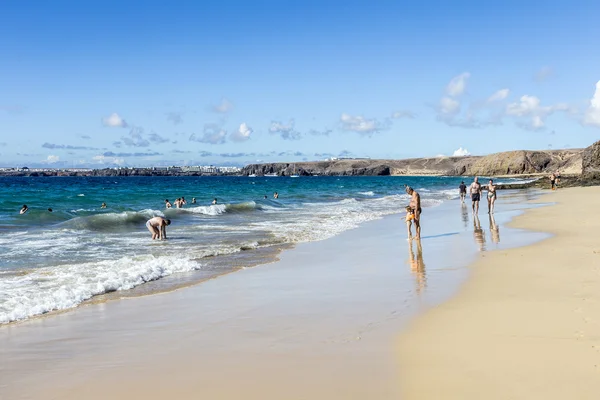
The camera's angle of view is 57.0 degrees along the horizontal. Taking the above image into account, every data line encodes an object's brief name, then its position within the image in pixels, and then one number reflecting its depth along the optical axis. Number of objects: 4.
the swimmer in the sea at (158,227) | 18.61
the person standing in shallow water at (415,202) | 16.89
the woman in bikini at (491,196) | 24.06
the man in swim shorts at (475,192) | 24.17
